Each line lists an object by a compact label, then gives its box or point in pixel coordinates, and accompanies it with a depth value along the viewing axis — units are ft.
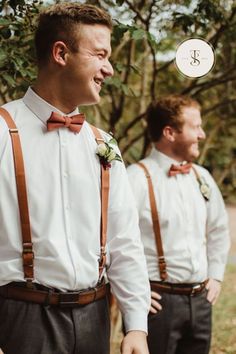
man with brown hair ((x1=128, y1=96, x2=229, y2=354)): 10.71
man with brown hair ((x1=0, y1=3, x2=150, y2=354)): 6.79
